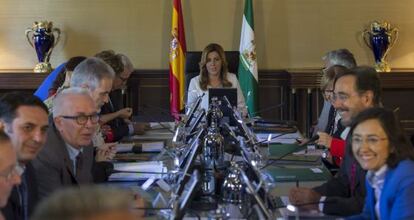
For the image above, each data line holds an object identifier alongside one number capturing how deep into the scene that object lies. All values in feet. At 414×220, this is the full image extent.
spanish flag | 20.86
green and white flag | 20.91
